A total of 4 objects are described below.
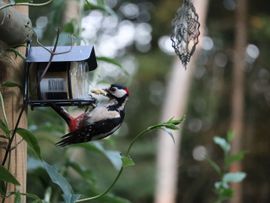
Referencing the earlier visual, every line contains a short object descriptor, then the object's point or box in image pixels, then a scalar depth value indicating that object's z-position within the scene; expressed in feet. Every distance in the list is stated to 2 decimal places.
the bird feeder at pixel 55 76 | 12.64
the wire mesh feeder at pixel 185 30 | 13.48
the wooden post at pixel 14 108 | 12.60
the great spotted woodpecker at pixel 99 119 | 13.30
